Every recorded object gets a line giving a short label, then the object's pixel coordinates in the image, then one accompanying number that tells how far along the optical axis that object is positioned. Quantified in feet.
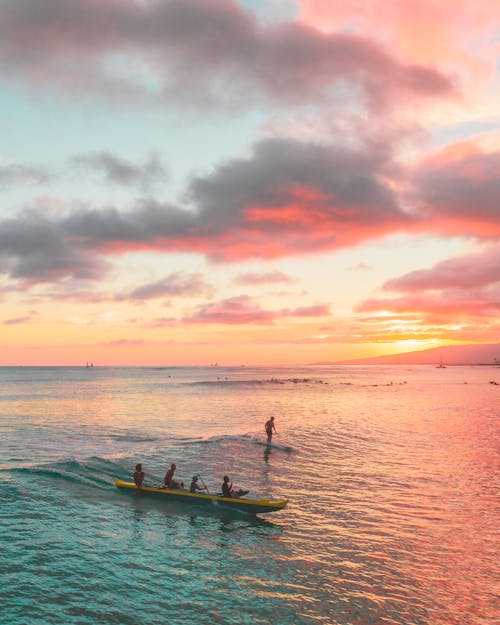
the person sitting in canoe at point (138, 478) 106.12
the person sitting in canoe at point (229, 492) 96.94
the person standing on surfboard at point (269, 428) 171.73
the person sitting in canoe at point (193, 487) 100.53
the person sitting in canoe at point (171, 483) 104.12
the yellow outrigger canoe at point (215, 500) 91.71
